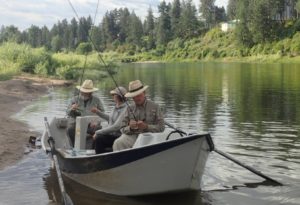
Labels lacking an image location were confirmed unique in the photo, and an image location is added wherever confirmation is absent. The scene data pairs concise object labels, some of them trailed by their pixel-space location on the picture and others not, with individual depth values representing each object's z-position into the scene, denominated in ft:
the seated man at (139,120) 29.99
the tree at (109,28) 533.55
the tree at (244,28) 338.42
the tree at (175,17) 462.89
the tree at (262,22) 331.57
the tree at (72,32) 582.60
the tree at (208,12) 474.08
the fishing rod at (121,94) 30.96
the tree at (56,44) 504.02
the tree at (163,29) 456.04
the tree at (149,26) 503.24
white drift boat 27.07
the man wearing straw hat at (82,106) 39.96
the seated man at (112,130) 32.42
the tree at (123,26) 539.70
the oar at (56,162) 26.53
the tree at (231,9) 467.89
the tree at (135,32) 490.49
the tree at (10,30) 512.96
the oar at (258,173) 33.27
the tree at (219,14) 488.85
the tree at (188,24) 452.76
